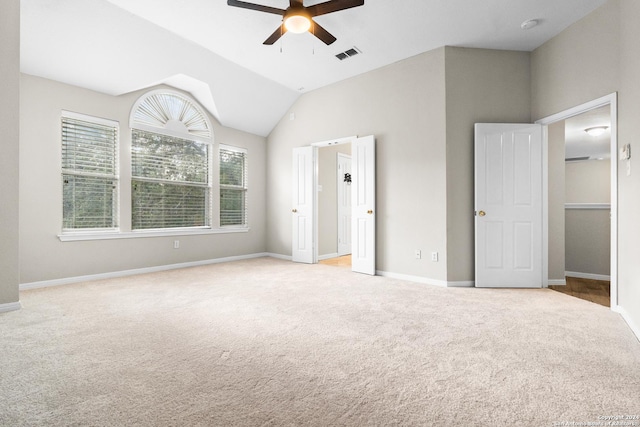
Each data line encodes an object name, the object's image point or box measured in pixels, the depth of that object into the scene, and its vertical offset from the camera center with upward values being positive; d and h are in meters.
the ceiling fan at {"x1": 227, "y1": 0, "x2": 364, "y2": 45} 2.98 +1.92
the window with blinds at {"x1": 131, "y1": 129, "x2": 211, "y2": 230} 5.05 +0.50
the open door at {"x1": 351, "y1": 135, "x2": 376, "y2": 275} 4.91 +0.09
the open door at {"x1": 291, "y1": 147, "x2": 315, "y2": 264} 6.01 +0.09
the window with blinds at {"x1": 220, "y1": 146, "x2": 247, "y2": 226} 6.27 +0.50
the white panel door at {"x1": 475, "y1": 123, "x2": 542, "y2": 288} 4.07 +0.07
